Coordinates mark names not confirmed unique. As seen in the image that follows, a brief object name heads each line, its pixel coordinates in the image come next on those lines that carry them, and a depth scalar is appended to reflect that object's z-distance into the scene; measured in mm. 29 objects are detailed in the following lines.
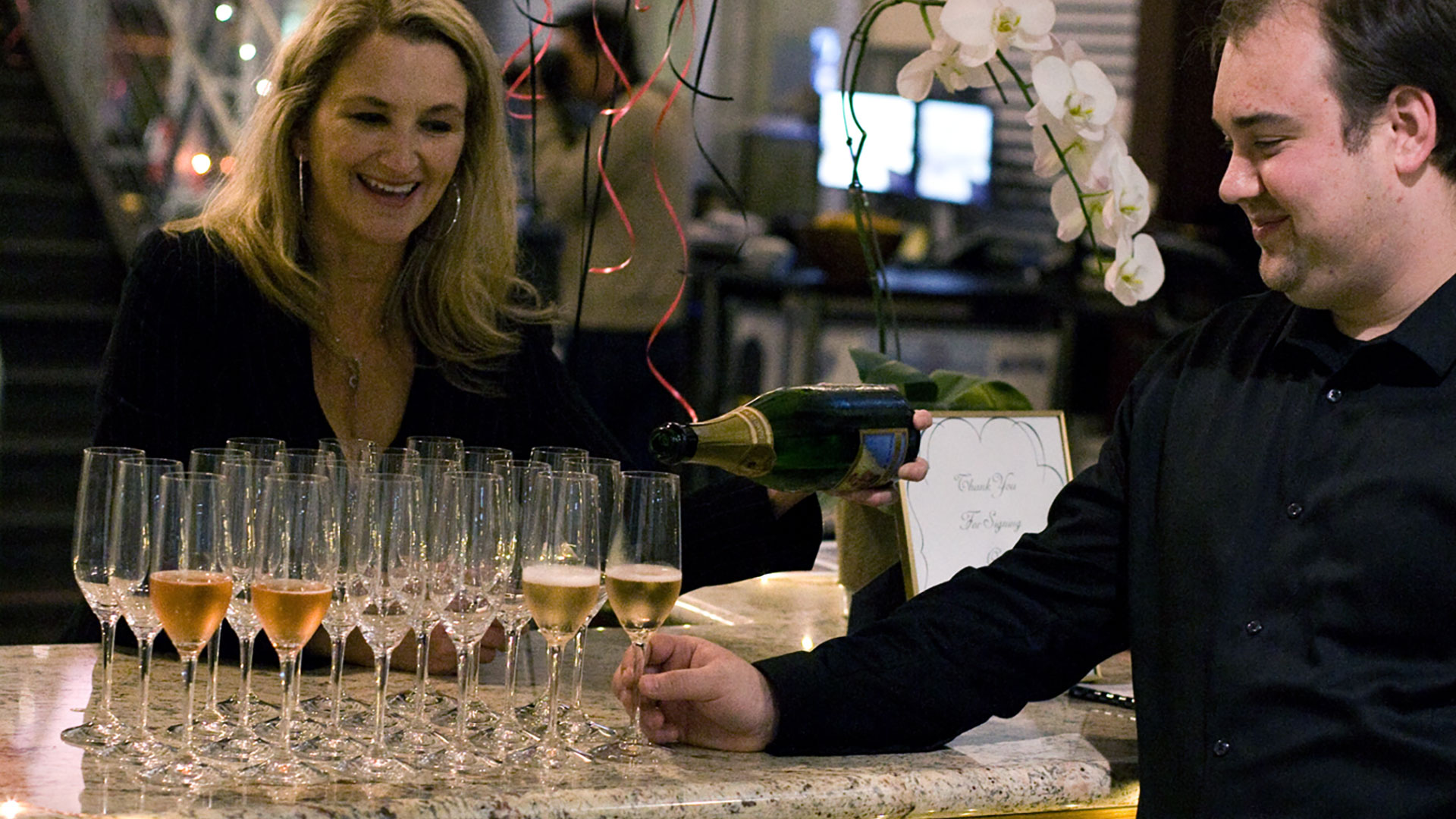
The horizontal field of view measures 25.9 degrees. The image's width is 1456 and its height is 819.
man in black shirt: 2532
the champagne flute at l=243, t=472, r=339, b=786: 2410
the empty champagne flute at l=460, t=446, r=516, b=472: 2677
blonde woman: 3045
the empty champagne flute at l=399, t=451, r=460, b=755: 2456
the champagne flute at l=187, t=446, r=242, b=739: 2495
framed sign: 2930
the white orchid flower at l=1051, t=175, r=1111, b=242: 2987
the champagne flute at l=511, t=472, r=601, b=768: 2478
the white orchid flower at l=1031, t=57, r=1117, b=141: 2903
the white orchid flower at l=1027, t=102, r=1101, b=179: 2934
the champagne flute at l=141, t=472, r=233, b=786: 2405
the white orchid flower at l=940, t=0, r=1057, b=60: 2893
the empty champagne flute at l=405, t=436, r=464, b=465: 2752
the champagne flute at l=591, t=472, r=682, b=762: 2519
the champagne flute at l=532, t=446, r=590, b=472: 2613
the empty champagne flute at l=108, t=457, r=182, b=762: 2417
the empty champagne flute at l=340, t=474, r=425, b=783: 2438
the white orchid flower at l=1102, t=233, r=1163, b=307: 2982
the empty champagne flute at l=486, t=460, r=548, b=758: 2501
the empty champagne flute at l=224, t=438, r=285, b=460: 2674
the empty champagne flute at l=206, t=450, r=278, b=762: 2416
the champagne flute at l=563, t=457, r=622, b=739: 2532
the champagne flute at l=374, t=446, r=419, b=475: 2658
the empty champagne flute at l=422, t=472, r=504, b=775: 2464
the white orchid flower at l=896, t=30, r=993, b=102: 2960
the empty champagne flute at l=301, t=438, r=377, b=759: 2437
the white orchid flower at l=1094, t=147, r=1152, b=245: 2948
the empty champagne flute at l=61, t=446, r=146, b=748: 2442
